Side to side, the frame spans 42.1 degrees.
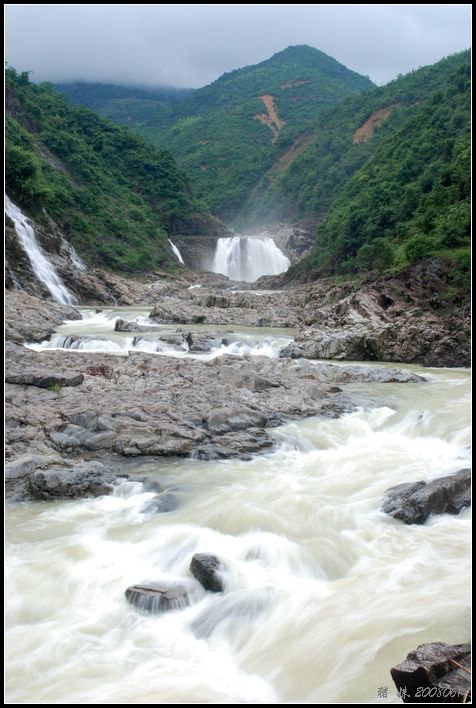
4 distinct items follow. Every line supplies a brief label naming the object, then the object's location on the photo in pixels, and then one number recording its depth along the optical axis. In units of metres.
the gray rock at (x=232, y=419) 11.73
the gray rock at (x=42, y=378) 13.63
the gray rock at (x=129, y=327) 24.50
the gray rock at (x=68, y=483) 9.12
